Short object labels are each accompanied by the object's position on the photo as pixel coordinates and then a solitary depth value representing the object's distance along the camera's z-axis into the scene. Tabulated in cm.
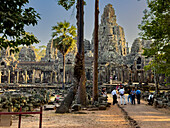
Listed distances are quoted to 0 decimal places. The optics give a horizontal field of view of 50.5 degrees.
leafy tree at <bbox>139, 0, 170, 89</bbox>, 1272
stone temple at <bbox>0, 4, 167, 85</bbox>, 3806
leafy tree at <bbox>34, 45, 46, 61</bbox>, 9079
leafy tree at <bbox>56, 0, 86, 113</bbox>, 1009
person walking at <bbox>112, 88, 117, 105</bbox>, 1422
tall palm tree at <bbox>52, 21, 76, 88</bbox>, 2906
